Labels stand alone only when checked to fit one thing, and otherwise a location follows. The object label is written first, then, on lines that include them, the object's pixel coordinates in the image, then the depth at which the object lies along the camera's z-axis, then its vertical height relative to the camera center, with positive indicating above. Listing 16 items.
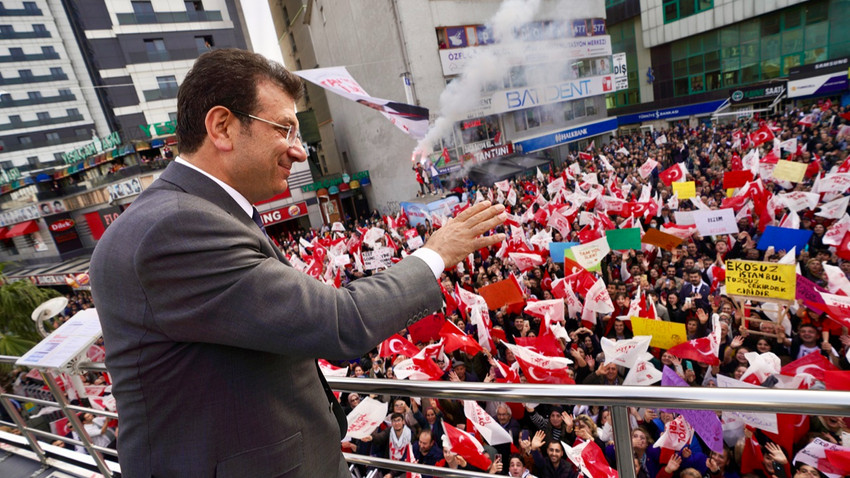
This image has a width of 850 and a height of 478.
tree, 6.78 -1.36
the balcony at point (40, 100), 35.28 +9.63
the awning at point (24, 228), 29.25 -0.49
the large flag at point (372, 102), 12.72 +1.37
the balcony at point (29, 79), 35.38 +11.43
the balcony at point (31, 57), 34.72 +13.15
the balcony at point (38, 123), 35.47 +7.88
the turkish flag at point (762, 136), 13.83 -2.27
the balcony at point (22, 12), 34.50 +16.64
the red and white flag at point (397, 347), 5.39 -2.58
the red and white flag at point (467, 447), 3.71 -2.70
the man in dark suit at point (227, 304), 0.99 -0.33
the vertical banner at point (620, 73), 29.86 +1.41
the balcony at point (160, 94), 29.53 +6.62
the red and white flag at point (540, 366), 4.34 -2.55
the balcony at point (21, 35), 34.62 +14.87
